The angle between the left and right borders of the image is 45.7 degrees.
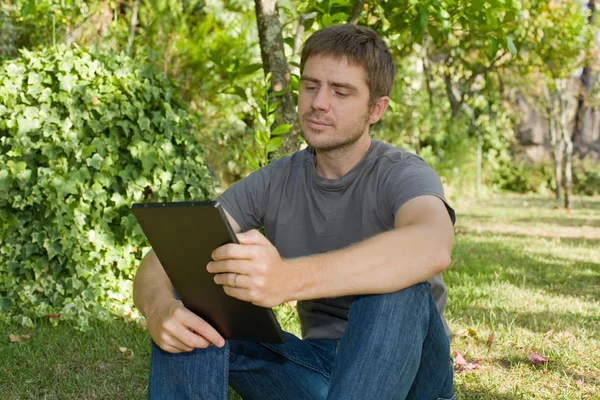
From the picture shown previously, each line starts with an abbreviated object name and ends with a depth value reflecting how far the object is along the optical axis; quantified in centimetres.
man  175
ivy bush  383
